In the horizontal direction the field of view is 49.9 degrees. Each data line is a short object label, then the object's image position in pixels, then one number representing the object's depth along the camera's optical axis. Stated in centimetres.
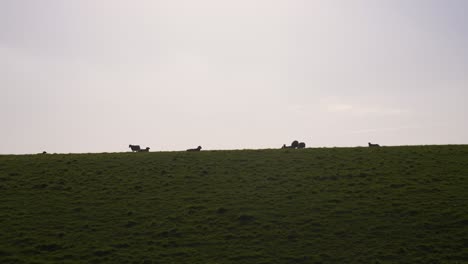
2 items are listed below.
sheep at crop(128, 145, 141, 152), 6228
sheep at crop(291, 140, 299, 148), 6144
